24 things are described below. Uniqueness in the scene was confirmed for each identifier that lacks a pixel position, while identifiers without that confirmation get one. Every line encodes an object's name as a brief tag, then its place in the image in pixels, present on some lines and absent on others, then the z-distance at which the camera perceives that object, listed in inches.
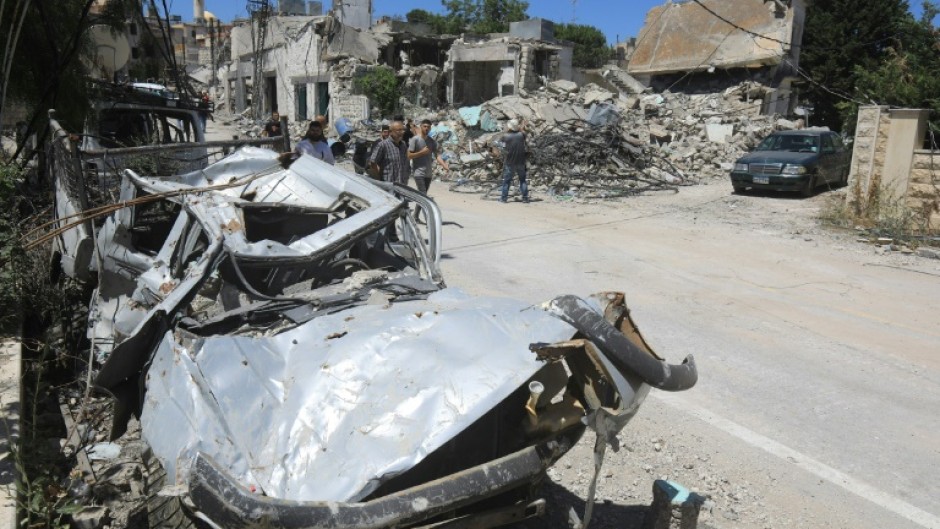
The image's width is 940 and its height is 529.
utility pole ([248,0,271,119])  1333.2
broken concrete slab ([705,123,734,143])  901.0
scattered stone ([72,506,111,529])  130.6
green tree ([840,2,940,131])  553.9
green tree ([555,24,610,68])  2834.6
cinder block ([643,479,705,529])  125.9
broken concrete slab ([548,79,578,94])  1176.9
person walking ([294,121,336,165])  341.4
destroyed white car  94.0
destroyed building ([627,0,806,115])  1194.6
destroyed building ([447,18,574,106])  1266.0
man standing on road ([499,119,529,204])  553.9
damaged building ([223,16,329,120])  1296.8
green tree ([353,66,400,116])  1169.2
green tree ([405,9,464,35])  2935.5
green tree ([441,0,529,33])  3031.7
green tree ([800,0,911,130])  1235.0
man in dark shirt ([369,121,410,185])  363.3
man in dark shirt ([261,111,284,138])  411.4
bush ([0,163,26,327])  219.3
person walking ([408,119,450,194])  408.2
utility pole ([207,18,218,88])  1589.3
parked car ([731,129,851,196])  597.0
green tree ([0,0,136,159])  343.9
